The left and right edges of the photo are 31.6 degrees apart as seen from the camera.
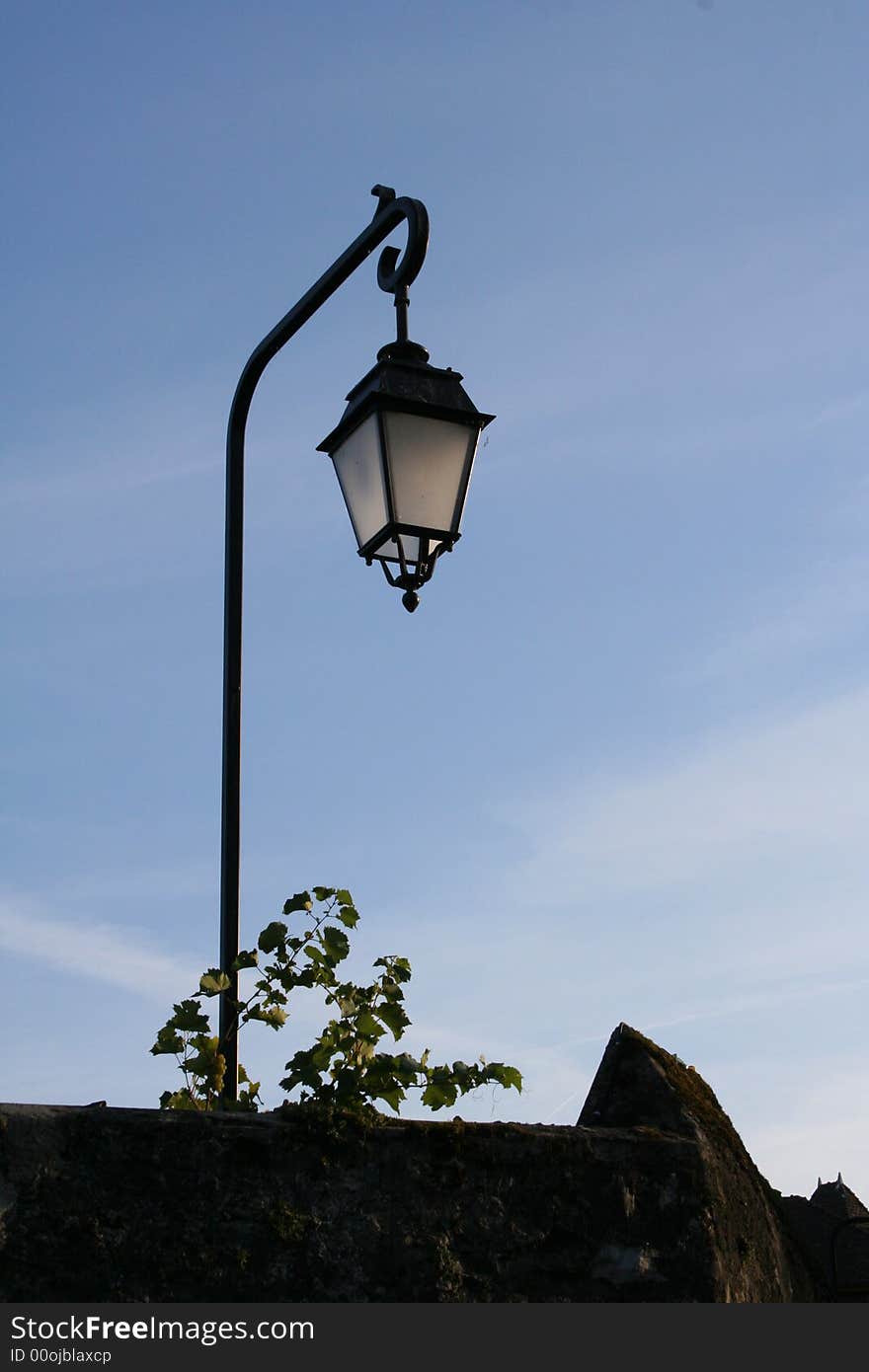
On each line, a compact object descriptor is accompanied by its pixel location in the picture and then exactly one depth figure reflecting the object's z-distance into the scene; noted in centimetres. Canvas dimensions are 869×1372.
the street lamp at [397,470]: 471
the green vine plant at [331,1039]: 367
